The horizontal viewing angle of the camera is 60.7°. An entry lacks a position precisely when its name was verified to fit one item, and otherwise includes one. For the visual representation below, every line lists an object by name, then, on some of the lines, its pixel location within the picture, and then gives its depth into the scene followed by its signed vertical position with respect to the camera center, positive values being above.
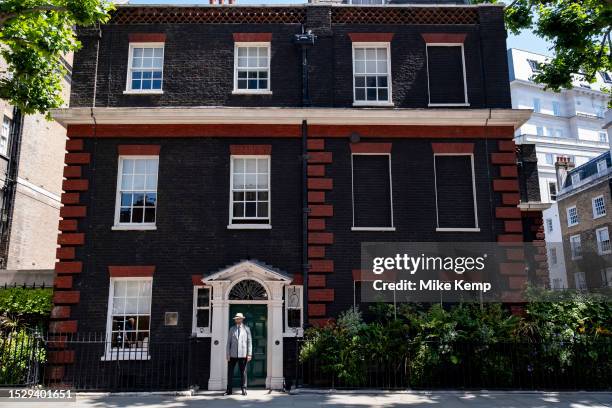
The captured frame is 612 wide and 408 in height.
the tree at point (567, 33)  15.29 +8.44
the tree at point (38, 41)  13.98 +7.69
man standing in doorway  13.59 -0.62
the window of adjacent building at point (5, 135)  22.33 +8.07
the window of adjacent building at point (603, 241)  37.97 +5.87
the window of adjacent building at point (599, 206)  38.28 +8.41
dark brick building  15.37 +4.99
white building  59.38 +25.10
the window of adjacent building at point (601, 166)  38.51 +11.40
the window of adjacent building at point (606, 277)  38.00 +3.28
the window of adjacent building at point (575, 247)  41.98 +6.05
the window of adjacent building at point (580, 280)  41.88 +3.40
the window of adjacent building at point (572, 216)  42.31 +8.52
